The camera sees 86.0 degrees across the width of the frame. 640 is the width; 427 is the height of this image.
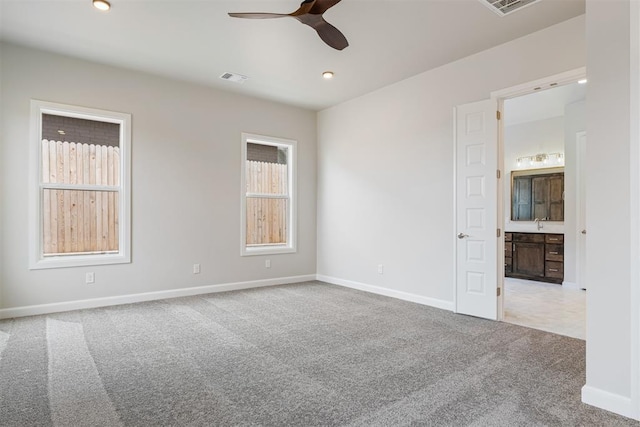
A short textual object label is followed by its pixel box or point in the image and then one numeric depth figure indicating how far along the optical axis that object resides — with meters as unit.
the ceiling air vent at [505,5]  2.89
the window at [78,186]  3.91
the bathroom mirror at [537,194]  6.28
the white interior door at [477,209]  3.71
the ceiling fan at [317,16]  2.53
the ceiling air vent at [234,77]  4.54
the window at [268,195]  5.49
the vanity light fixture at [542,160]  6.36
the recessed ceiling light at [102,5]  2.92
